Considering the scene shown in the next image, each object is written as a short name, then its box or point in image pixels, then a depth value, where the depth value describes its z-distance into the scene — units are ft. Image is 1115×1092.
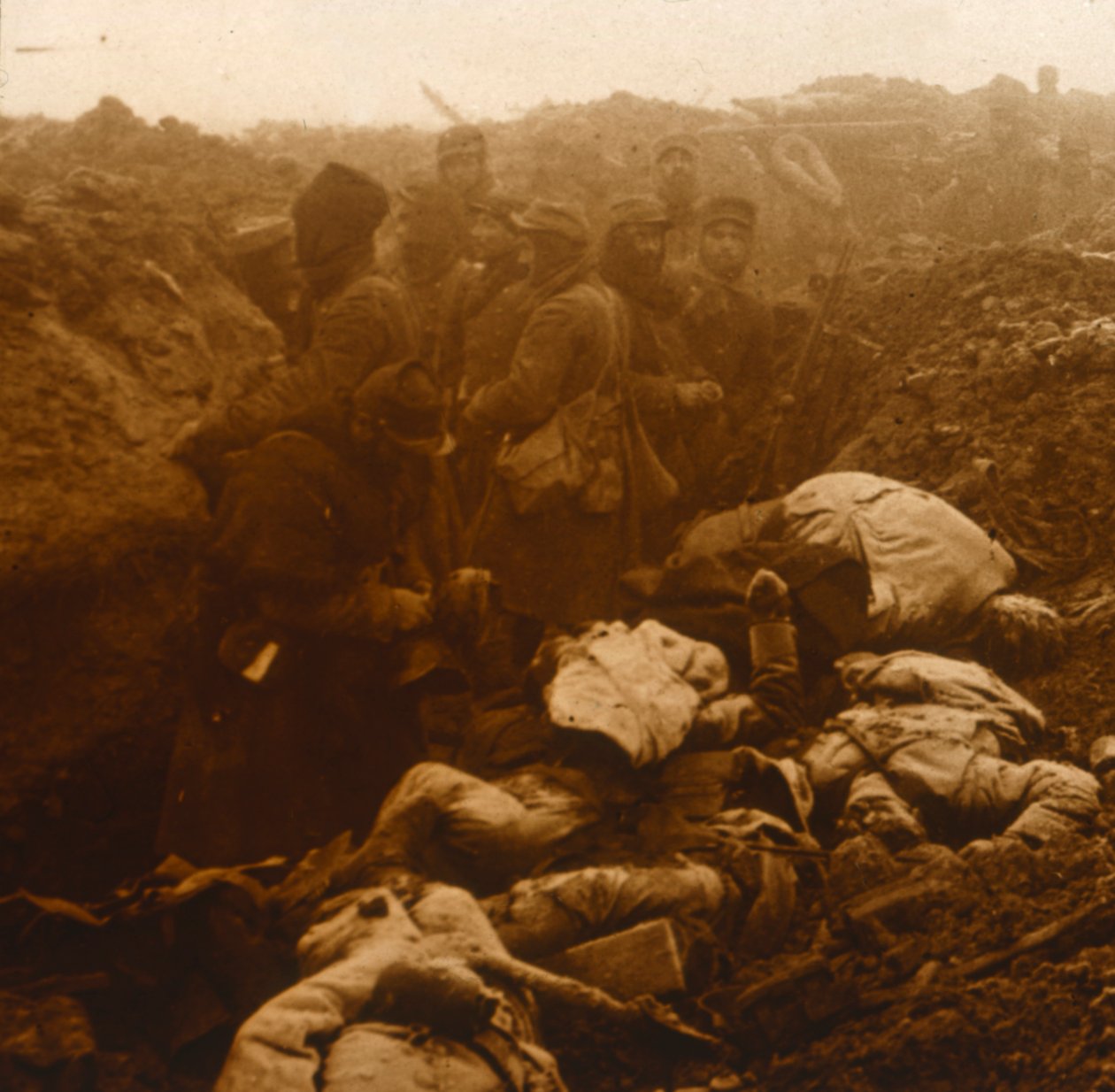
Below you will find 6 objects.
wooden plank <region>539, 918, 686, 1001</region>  13.00
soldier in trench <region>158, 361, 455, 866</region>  14.74
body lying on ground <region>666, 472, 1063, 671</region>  16.48
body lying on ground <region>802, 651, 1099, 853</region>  14.38
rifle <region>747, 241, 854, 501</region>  18.49
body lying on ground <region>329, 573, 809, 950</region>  13.74
